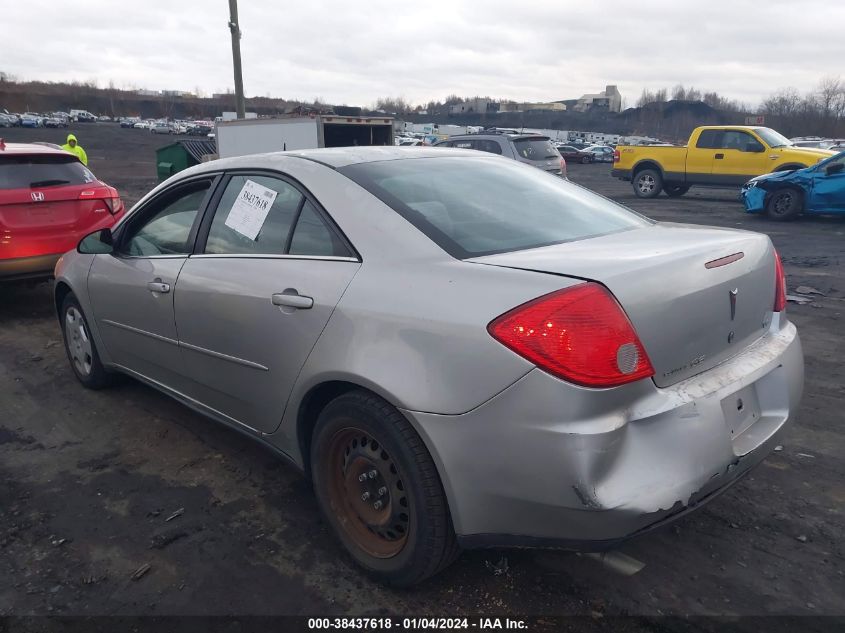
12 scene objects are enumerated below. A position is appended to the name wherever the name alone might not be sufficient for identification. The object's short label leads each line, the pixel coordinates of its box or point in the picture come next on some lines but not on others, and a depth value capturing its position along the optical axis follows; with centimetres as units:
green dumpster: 1567
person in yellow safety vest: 1416
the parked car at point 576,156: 4038
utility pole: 1595
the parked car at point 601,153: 4178
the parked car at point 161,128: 7382
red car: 615
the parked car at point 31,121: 6775
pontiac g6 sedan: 198
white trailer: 1466
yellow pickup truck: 1593
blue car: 1260
